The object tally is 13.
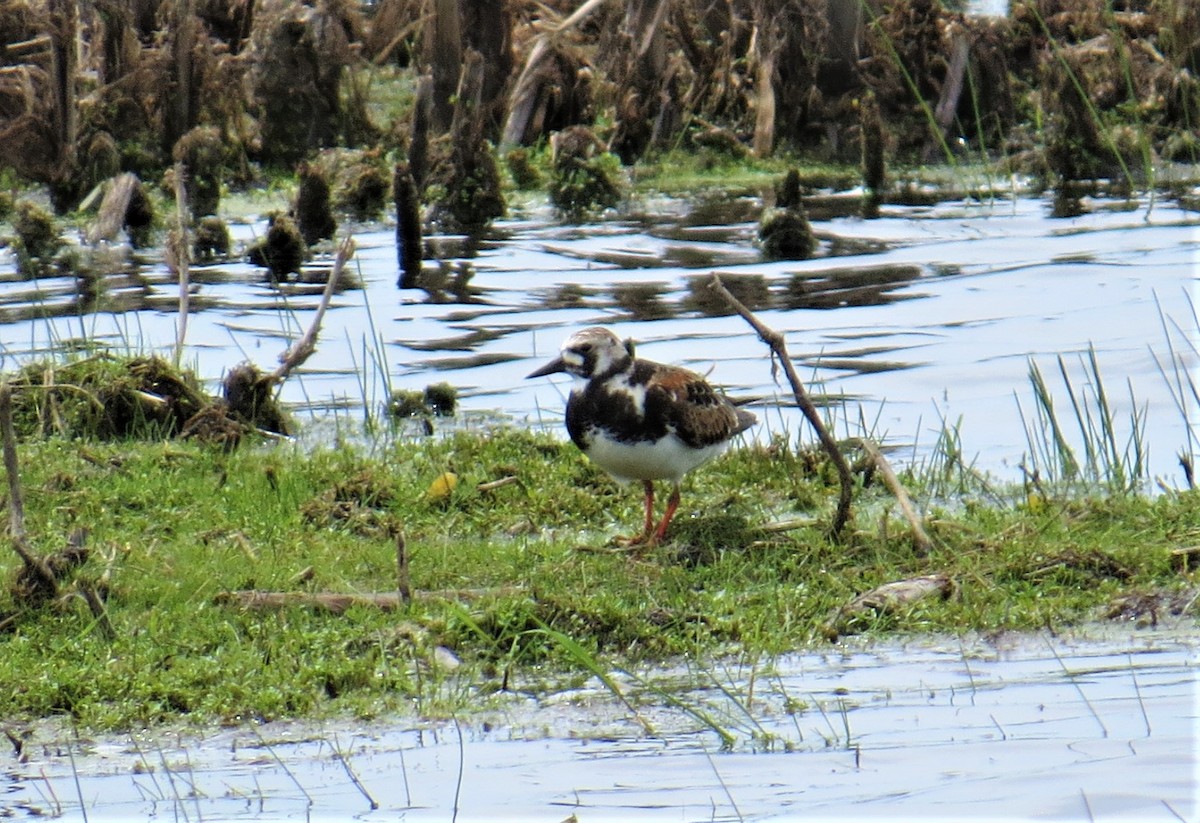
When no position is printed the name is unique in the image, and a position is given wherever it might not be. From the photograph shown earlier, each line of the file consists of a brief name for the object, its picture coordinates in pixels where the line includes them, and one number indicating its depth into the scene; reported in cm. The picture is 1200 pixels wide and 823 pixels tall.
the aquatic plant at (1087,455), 1525
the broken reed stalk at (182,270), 1811
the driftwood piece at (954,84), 3125
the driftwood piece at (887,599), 1210
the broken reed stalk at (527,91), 3094
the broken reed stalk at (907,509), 1310
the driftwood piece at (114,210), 2733
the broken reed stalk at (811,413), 1238
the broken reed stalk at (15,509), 1155
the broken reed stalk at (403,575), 1197
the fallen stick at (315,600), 1212
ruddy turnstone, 1360
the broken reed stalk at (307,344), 1730
